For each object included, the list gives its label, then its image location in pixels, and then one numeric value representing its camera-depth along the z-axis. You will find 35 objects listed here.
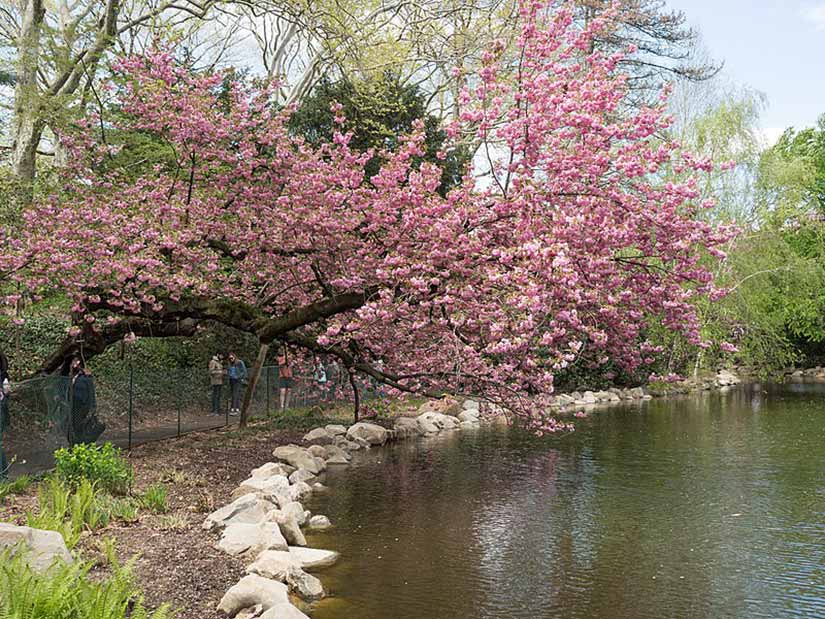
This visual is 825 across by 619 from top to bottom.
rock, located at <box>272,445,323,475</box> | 12.87
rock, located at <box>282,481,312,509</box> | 10.70
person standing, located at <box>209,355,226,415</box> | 17.48
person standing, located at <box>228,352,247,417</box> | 18.91
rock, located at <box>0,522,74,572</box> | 5.38
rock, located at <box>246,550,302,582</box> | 7.18
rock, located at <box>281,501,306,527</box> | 9.43
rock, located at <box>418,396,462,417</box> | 21.27
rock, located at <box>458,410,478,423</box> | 21.09
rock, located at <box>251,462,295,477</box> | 11.35
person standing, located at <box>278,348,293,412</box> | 18.90
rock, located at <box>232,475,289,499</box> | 10.17
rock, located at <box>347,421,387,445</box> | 16.38
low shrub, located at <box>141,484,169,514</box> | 9.01
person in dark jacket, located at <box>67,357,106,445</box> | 11.42
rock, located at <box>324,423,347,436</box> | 16.02
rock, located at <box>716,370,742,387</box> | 34.56
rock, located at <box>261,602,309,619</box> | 5.77
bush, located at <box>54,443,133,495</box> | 8.67
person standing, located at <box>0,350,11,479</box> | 9.06
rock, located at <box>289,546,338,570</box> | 8.00
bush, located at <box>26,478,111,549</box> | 7.11
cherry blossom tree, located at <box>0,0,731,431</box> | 9.21
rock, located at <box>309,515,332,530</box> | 9.52
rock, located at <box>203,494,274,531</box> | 8.75
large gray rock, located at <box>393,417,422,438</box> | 18.19
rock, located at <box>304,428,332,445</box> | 15.41
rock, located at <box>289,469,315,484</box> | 11.94
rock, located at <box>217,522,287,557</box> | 7.86
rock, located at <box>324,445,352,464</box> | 14.41
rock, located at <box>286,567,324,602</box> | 7.04
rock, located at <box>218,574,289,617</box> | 6.20
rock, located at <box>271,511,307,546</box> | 8.63
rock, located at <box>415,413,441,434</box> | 18.86
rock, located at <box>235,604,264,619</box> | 6.05
